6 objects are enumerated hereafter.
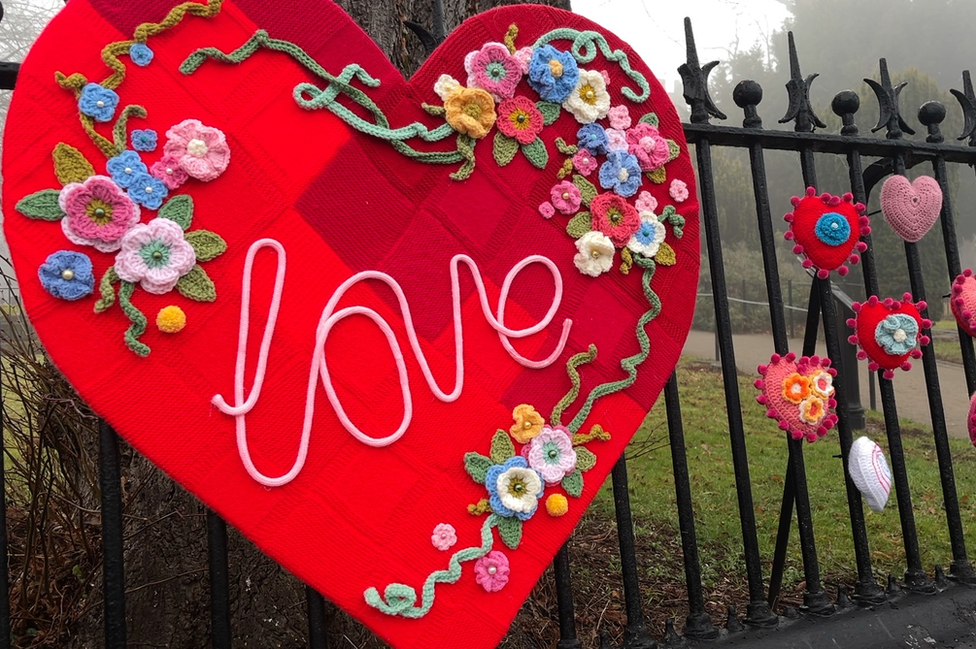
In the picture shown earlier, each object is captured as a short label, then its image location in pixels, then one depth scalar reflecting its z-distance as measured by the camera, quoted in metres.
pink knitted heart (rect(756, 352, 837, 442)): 1.85
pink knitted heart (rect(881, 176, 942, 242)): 2.05
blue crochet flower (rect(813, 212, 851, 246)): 1.87
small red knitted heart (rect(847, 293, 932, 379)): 1.94
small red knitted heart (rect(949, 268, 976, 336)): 2.15
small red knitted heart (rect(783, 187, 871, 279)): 1.88
